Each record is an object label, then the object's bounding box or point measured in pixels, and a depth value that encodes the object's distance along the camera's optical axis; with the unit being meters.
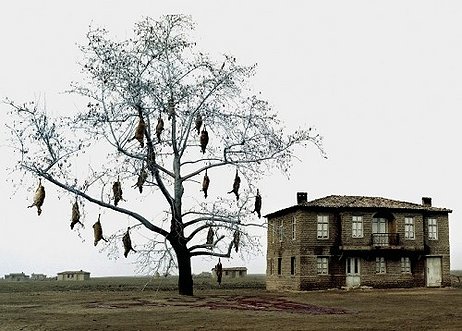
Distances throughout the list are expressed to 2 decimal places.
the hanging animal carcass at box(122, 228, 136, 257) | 24.91
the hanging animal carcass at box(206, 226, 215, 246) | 29.73
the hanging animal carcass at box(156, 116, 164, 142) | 24.33
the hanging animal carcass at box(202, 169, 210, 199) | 24.58
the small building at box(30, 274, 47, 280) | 161.00
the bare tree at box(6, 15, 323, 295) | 29.25
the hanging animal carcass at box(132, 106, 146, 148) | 22.28
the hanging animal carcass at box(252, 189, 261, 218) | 25.14
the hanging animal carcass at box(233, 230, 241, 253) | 28.75
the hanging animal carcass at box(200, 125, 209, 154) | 24.50
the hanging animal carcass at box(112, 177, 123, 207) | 22.77
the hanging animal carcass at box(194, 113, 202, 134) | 26.20
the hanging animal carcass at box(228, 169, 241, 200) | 24.77
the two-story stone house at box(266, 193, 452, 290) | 42.50
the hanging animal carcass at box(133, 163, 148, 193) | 24.22
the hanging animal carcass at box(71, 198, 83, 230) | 21.97
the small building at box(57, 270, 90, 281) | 132.75
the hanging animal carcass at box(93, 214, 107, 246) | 22.09
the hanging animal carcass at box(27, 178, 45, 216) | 20.14
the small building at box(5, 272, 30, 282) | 155.25
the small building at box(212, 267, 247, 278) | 110.82
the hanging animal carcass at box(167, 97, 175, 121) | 29.45
